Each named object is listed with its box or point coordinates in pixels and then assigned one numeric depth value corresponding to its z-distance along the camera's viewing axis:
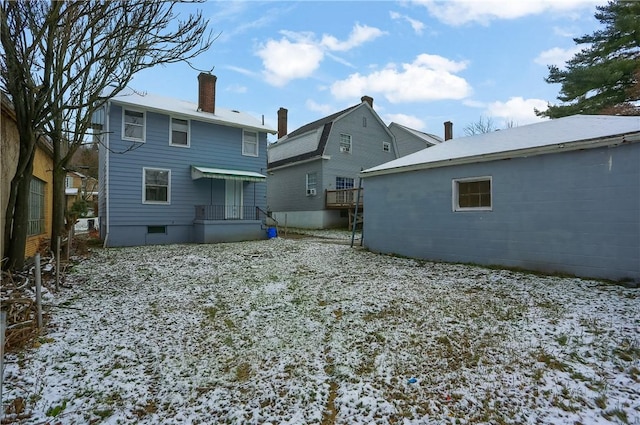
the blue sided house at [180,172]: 12.68
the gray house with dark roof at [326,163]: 20.22
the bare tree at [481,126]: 33.21
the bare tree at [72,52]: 5.77
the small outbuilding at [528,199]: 6.33
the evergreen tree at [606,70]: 14.59
